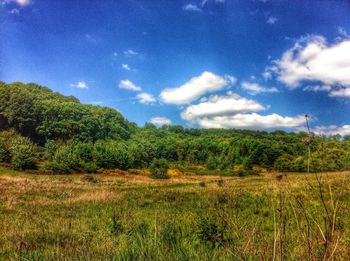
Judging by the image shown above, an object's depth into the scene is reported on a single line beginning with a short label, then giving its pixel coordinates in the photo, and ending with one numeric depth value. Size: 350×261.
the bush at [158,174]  60.29
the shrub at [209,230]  5.66
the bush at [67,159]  67.49
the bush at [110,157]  80.38
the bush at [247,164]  96.68
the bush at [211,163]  109.94
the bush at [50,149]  77.25
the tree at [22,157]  60.03
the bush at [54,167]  60.38
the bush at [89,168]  68.12
